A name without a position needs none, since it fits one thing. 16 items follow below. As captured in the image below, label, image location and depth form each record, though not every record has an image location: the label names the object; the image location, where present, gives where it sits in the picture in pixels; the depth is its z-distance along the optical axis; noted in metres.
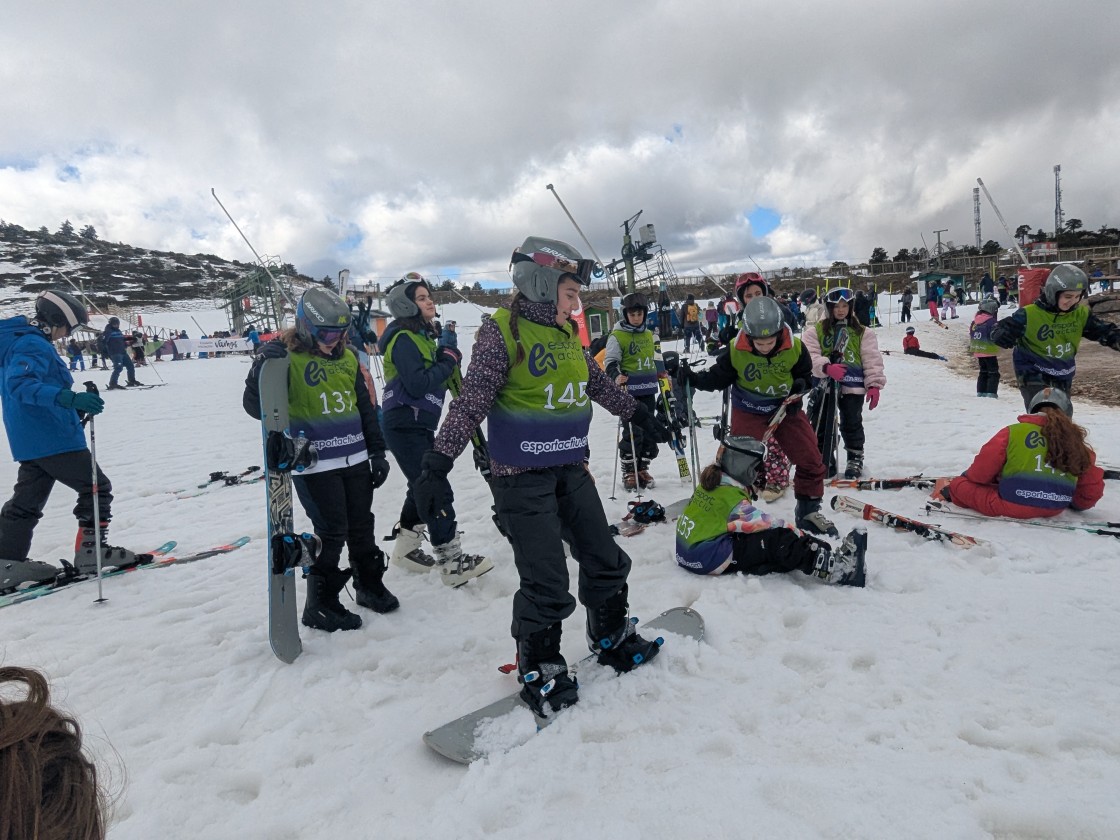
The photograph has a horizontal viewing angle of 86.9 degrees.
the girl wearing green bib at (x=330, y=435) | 3.58
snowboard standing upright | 3.34
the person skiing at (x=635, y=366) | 6.57
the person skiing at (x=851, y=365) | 6.35
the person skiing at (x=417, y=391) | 4.24
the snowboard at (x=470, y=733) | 2.48
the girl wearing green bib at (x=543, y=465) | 2.79
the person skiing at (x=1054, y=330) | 5.66
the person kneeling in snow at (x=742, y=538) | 3.82
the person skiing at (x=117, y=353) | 18.55
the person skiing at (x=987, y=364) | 10.70
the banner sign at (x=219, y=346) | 36.00
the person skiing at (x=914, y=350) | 8.68
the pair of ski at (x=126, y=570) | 4.30
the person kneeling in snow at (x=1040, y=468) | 4.50
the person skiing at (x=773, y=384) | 4.83
